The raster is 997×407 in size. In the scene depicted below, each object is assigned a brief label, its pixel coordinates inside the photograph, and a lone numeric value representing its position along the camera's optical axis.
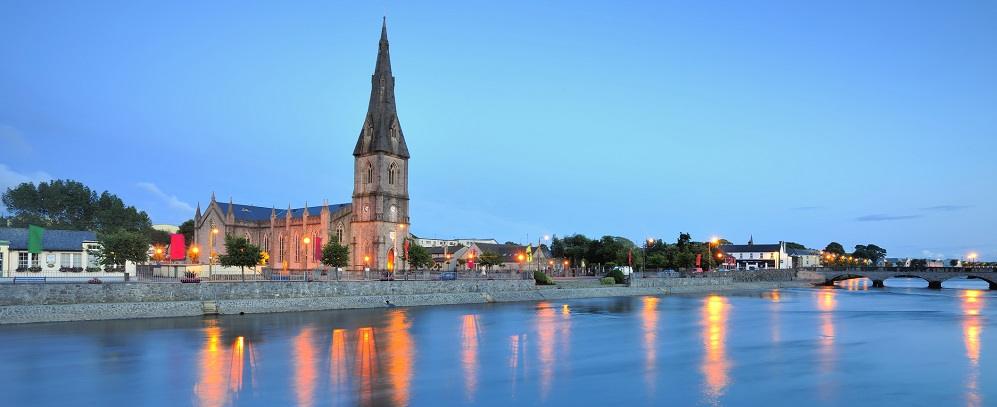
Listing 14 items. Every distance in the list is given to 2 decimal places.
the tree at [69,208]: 110.44
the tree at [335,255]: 77.06
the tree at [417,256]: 87.38
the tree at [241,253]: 66.44
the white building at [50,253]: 57.38
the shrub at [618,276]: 92.75
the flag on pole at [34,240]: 54.81
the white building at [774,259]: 197.12
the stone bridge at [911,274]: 117.44
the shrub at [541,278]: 82.19
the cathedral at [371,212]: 89.25
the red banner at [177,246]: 61.36
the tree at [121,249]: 58.81
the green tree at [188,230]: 140.18
